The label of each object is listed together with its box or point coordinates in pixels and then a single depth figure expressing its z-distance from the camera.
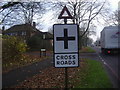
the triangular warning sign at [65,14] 5.13
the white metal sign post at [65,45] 5.05
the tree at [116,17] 49.28
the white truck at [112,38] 25.22
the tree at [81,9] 32.02
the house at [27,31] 50.60
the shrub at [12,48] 13.66
